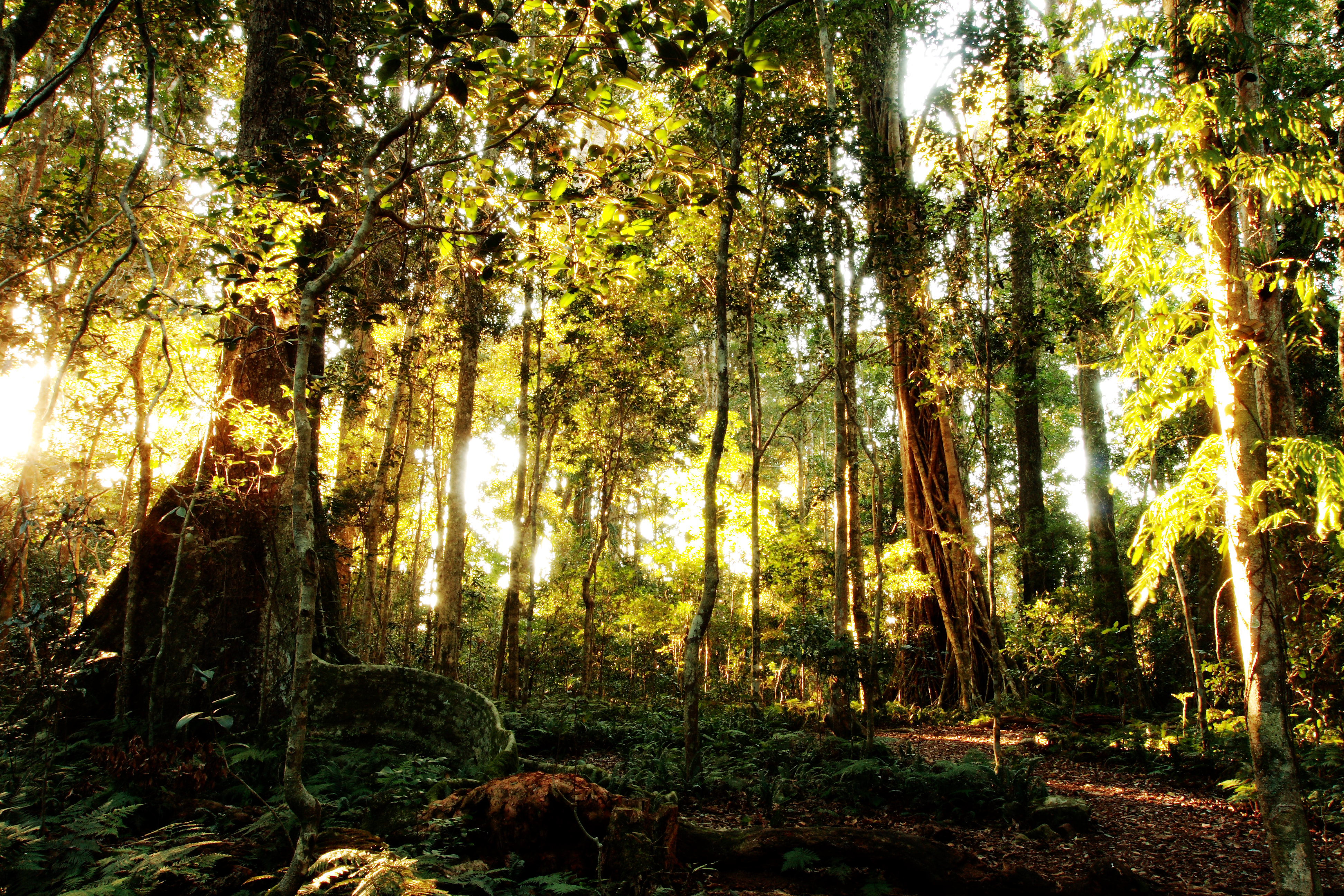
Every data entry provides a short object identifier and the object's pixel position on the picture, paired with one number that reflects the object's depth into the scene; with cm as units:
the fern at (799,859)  397
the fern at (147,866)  264
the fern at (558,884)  313
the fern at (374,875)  242
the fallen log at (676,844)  380
